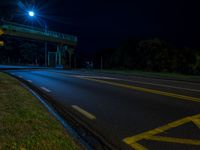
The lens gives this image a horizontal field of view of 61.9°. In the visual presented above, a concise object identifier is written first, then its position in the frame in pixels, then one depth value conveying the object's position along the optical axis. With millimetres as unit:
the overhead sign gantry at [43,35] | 26269
